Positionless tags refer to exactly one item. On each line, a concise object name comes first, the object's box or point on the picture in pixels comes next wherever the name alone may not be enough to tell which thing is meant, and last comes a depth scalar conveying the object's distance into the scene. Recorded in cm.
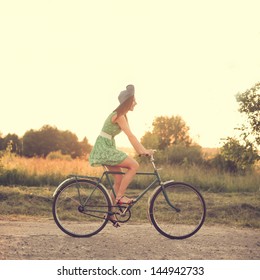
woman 666
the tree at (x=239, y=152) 1286
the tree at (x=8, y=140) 4203
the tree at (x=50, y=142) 4388
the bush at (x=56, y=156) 3237
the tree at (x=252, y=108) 1304
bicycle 672
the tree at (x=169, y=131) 3341
